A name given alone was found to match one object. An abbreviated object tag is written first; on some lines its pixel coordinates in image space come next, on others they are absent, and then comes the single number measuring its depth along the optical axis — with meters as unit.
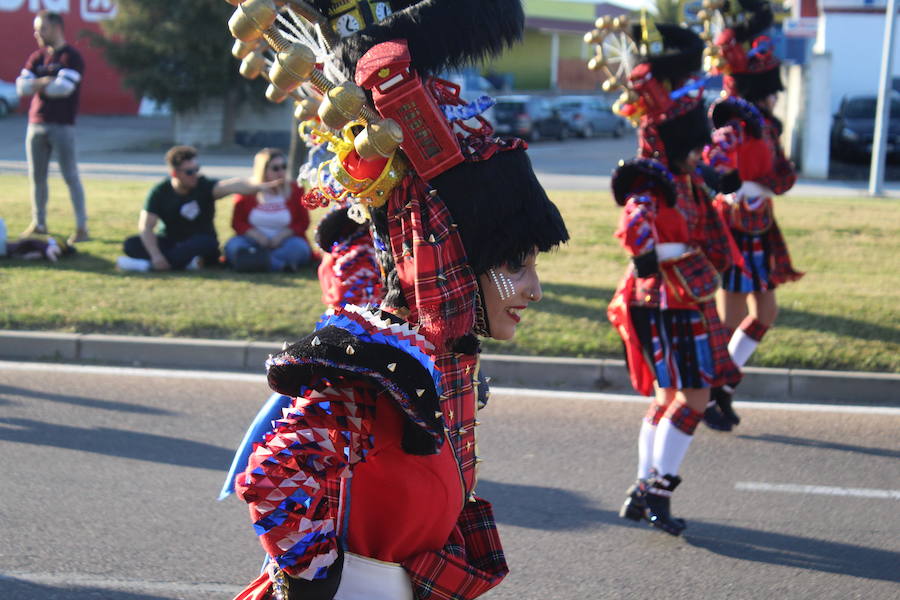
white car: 34.25
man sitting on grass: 9.79
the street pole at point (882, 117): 16.67
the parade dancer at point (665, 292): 4.73
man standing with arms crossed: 11.13
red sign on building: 35.03
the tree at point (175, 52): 26.23
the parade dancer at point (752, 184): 6.41
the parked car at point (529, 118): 28.98
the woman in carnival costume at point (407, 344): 2.10
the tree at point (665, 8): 39.42
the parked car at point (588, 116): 31.47
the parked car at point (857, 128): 21.94
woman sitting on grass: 9.67
